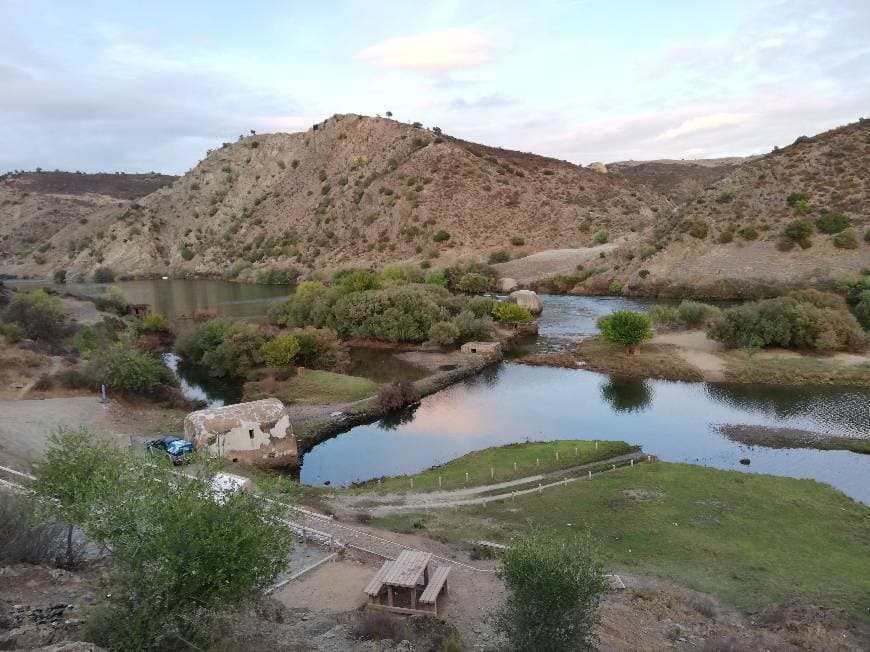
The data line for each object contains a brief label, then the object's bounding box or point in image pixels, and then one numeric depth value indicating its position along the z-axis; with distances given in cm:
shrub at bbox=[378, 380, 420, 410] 4156
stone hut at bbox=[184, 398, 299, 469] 3075
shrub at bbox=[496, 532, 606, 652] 1301
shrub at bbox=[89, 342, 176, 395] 3953
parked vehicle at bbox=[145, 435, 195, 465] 2933
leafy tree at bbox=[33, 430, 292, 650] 1127
